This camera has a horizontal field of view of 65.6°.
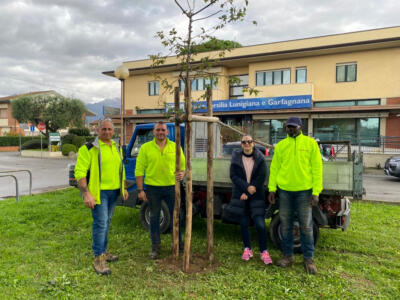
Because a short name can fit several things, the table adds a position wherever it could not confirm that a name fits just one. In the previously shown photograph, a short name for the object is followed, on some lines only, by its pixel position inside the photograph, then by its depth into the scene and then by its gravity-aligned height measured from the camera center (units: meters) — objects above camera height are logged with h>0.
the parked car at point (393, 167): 12.46 -1.12
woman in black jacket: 4.27 -0.71
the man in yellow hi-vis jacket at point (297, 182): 3.92 -0.55
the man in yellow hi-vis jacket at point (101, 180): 3.84 -0.55
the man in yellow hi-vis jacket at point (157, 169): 4.34 -0.44
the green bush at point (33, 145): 31.66 -0.83
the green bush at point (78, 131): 33.00 +0.67
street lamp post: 10.88 +2.31
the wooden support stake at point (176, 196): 4.07 -0.77
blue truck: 4.21 -0.77
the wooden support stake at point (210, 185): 4.14 -0.64
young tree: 3.83 +0.95
